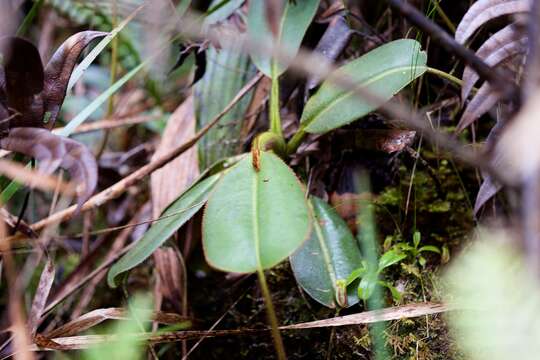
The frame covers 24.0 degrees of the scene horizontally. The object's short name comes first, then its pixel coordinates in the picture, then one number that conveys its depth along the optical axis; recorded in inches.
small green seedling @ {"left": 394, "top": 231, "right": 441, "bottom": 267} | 33.4
